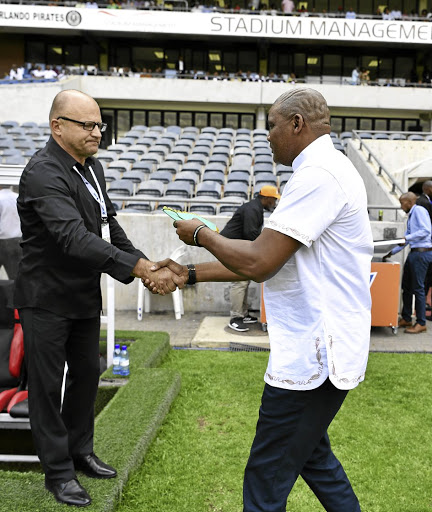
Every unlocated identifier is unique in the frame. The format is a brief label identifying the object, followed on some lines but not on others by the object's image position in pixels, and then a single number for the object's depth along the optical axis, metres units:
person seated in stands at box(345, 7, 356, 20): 27.01
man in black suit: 2.72
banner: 26.41
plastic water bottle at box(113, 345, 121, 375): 5.11
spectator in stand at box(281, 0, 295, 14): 28.06
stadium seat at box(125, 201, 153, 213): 9.86
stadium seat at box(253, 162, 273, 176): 14.11
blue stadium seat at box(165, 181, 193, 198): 11.34
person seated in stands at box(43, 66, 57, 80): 24.41
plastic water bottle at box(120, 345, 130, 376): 5.09
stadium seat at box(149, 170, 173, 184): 12.69
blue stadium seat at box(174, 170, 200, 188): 12.56
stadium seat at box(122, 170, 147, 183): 12.55
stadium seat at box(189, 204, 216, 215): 9.82
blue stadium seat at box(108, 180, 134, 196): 11.32
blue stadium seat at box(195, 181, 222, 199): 11.46
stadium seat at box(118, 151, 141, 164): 14.91
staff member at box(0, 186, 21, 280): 6.05
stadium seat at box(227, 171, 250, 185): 12.99
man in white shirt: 1.95
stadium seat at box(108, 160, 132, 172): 13.64
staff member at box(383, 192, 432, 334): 7.36
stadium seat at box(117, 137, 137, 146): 18.08
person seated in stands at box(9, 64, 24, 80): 24.94
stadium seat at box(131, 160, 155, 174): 13.61
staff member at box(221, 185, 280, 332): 7.14
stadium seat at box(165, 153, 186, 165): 14.81
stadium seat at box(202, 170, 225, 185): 13.06
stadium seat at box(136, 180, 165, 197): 11.47
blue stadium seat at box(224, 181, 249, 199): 11.62
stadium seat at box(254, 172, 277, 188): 12.44
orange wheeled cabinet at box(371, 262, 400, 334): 7.37
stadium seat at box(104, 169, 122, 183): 12.32
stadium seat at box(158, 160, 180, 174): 13.68
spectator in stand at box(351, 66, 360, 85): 26.39
